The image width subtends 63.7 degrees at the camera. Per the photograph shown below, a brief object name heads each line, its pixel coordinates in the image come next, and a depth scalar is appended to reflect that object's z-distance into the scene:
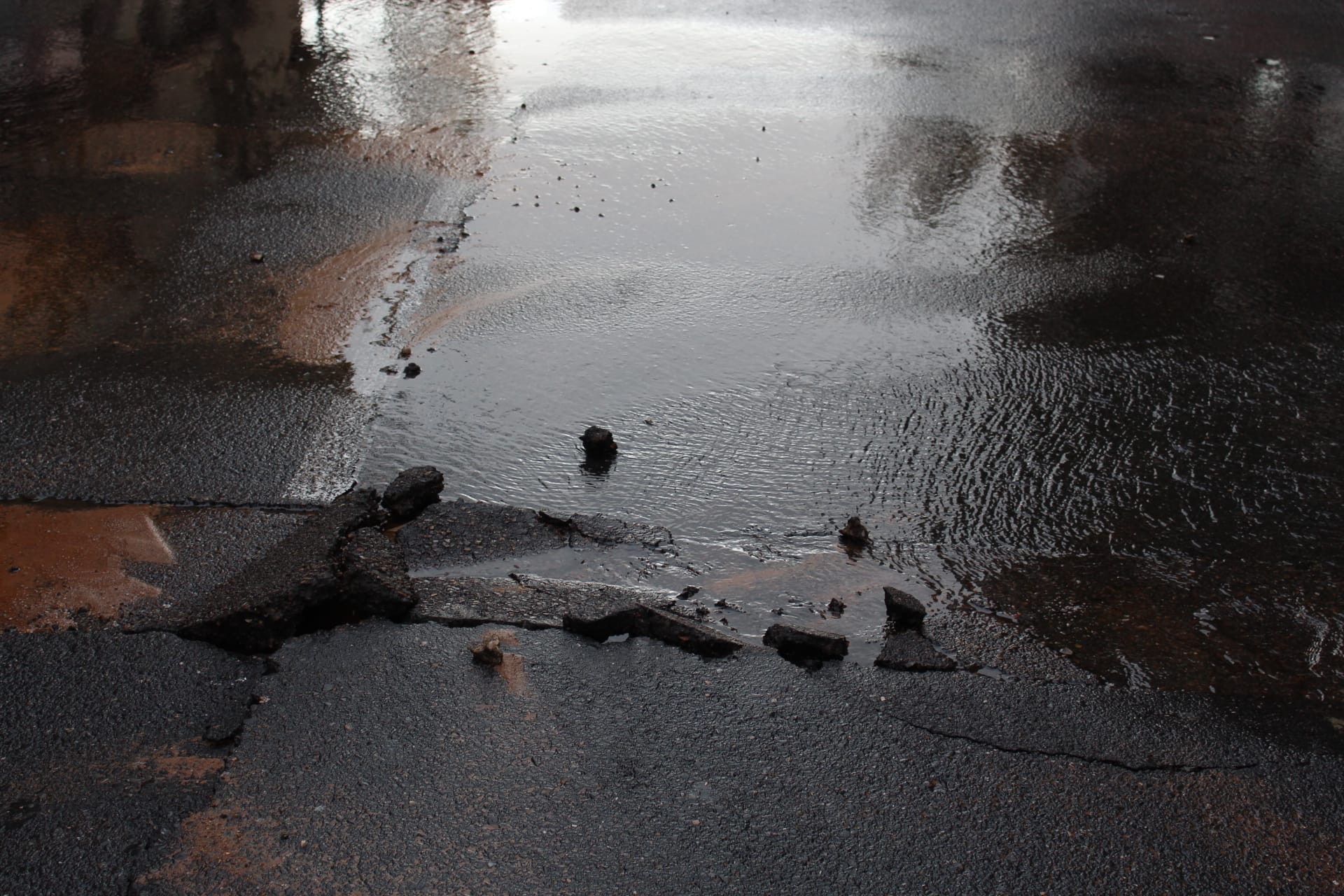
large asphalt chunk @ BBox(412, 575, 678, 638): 3.92
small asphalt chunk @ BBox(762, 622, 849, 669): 3.83
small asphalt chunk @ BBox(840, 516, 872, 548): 4.42
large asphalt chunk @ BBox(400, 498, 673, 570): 4.27
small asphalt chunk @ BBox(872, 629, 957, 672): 3.79
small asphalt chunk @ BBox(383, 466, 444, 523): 4.43
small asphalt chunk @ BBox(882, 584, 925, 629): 3.97
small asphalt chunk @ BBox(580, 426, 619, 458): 4.82
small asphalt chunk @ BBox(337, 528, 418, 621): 3.90
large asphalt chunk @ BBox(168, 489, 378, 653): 3.71
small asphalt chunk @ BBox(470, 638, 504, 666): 3.72
